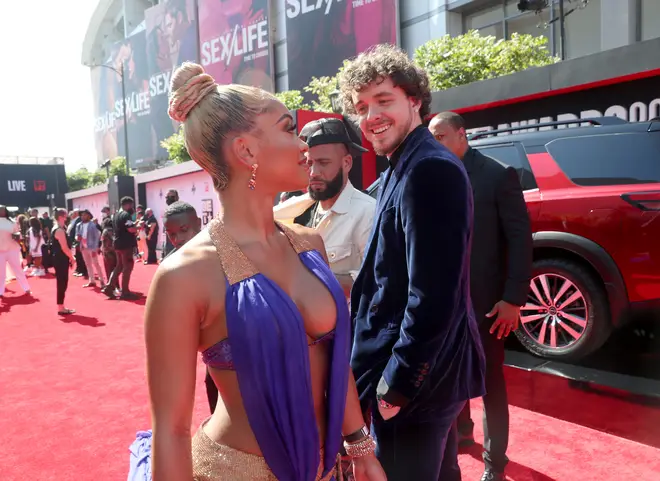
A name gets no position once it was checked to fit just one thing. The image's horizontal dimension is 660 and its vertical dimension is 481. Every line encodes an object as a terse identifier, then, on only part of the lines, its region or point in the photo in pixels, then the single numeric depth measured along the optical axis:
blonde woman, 1.26
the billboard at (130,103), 54.53
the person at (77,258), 14.91
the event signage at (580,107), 6.63
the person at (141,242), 17.53
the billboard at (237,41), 35.44
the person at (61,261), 8.88
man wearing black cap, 2.87
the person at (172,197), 7.66
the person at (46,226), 18.09
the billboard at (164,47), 43.91
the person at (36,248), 15.45
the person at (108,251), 11.15
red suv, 4.58
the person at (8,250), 10.99
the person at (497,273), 2.93
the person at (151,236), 15.82
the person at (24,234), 18.40
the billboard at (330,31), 26.66
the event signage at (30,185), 46.44
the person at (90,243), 11.89
